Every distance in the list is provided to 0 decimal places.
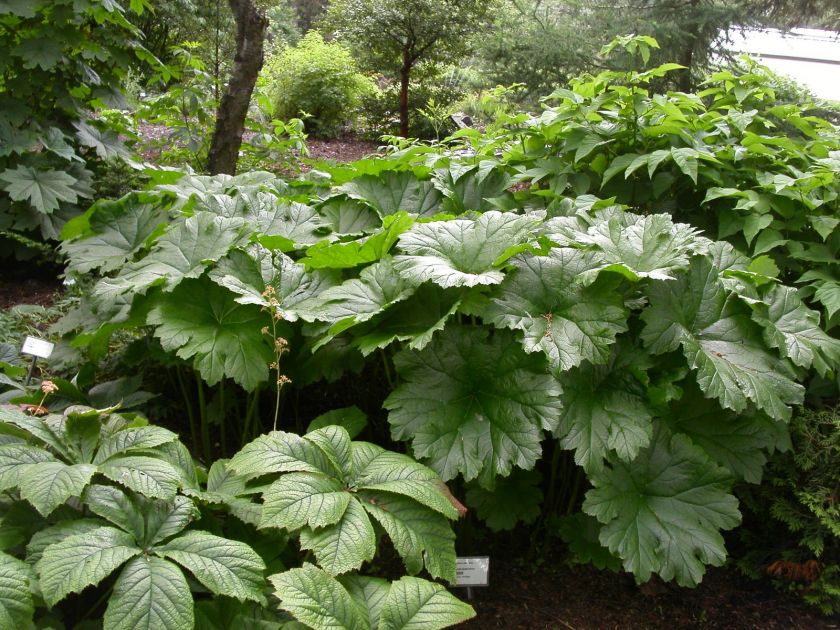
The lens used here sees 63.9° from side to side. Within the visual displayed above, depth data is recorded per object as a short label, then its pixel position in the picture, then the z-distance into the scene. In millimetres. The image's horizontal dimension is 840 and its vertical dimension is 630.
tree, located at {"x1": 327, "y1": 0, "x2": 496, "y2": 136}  9602
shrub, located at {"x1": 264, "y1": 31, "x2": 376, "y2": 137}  10266
